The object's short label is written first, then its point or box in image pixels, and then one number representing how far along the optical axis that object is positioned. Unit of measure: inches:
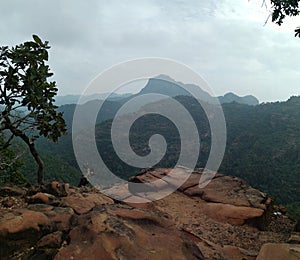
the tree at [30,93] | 240.1
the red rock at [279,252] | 187.8
